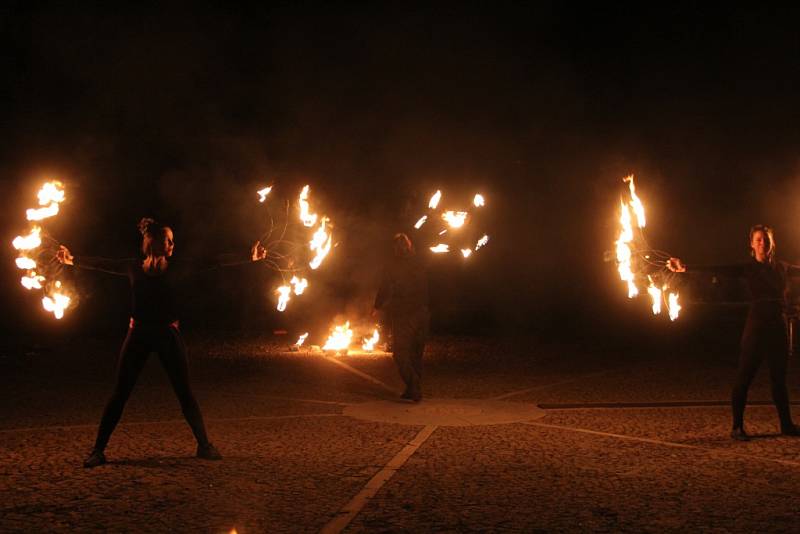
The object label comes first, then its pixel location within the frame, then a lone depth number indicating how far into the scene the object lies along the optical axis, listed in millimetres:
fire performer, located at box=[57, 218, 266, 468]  6668
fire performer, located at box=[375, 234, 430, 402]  10078
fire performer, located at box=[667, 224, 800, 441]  7621
